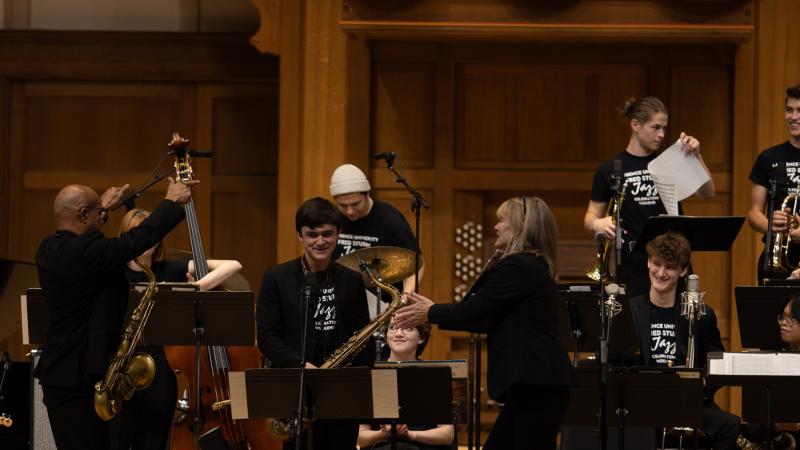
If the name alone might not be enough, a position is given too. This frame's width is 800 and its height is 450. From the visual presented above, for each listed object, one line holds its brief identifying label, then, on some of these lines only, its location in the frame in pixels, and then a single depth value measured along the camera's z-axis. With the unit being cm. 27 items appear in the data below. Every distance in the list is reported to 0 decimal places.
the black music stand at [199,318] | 1493
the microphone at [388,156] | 1775
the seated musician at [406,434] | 1612
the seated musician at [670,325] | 1634
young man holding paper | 1755
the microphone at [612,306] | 1483
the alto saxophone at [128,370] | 1330
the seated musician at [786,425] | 1578
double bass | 1566
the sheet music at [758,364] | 1456
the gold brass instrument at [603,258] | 1720
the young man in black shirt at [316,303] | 1341
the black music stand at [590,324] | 1504
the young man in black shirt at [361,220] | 1809
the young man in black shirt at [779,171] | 1761
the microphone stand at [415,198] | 1745
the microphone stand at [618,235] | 1553
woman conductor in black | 1263
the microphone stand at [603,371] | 1331
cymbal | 1568
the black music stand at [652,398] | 1423
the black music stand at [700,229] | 1639
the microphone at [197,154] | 1534
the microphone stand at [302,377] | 1261
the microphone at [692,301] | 1627
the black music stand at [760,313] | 1591
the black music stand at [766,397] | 1455
